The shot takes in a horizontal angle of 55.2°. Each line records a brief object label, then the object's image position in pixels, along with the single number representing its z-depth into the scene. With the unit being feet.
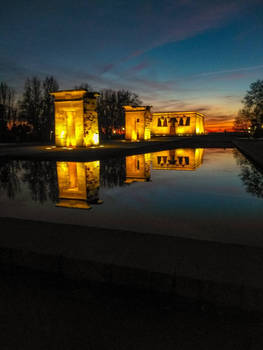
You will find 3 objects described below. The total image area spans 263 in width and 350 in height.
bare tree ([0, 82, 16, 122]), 150.38
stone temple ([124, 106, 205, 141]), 204.23
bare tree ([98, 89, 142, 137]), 181.47
